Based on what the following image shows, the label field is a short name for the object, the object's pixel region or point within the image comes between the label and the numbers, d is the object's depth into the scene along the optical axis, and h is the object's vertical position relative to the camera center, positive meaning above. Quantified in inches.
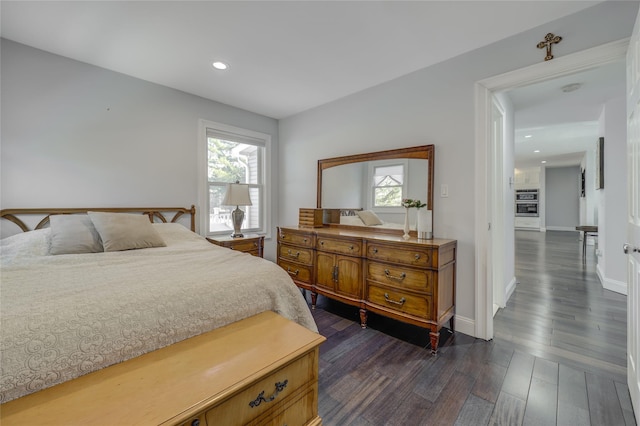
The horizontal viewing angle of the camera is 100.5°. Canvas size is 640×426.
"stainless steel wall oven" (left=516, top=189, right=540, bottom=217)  390.9 +14.8
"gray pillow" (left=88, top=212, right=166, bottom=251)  83.7 -6.4
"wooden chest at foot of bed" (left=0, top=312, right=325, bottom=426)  31.7 -23.8
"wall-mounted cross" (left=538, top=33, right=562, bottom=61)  75.7 +49.3
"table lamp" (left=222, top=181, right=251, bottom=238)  134.3 +6.3
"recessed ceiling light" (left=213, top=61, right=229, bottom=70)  103.0 +57.9
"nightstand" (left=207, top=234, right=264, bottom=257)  129.5 -15.3
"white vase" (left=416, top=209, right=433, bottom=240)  95.3 -4.1
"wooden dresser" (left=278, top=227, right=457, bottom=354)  83.5 -22.0
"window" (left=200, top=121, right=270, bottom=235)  139.7 +23.3
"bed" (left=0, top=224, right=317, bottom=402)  35.8 -15.8
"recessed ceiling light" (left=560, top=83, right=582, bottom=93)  113.9 +54.8
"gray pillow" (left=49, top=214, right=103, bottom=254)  78.9 -7.2
